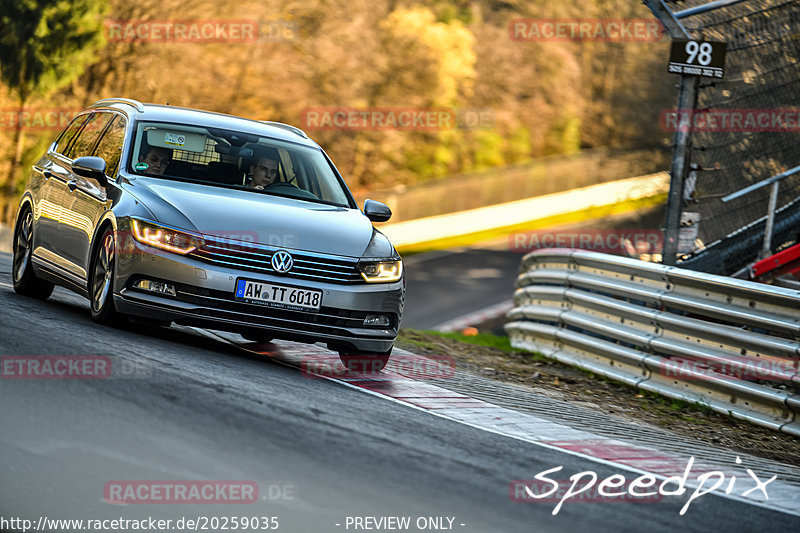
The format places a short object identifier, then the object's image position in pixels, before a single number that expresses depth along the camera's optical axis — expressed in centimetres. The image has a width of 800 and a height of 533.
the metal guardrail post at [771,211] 2335
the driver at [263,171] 1811
